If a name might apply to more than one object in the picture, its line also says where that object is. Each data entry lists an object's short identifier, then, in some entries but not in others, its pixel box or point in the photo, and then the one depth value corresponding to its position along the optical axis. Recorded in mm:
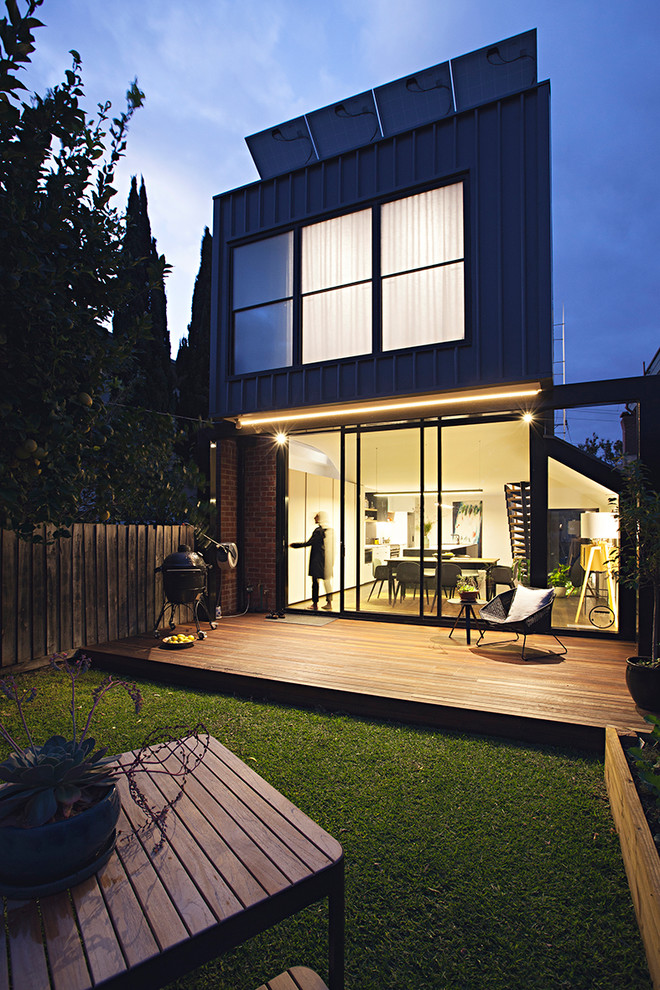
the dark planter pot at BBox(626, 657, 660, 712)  3894
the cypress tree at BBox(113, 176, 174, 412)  14625
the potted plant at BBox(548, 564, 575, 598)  6918
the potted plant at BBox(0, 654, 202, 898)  1330
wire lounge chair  5570
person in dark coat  8258
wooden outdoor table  1198
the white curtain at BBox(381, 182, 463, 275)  6406
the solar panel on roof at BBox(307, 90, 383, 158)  7938
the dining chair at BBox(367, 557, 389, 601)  7949
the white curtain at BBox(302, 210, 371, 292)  7012
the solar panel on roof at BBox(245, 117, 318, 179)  8344
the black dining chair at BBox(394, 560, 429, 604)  7625
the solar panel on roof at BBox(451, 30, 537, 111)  6832
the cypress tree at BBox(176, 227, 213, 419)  15828
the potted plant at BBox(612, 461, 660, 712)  4055
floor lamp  6562
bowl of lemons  6043
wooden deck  3946
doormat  7496
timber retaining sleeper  1801
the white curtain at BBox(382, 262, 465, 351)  6363
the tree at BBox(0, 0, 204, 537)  1818
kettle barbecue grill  6426
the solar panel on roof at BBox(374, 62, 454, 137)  7453
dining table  7215
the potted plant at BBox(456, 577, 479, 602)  6152
